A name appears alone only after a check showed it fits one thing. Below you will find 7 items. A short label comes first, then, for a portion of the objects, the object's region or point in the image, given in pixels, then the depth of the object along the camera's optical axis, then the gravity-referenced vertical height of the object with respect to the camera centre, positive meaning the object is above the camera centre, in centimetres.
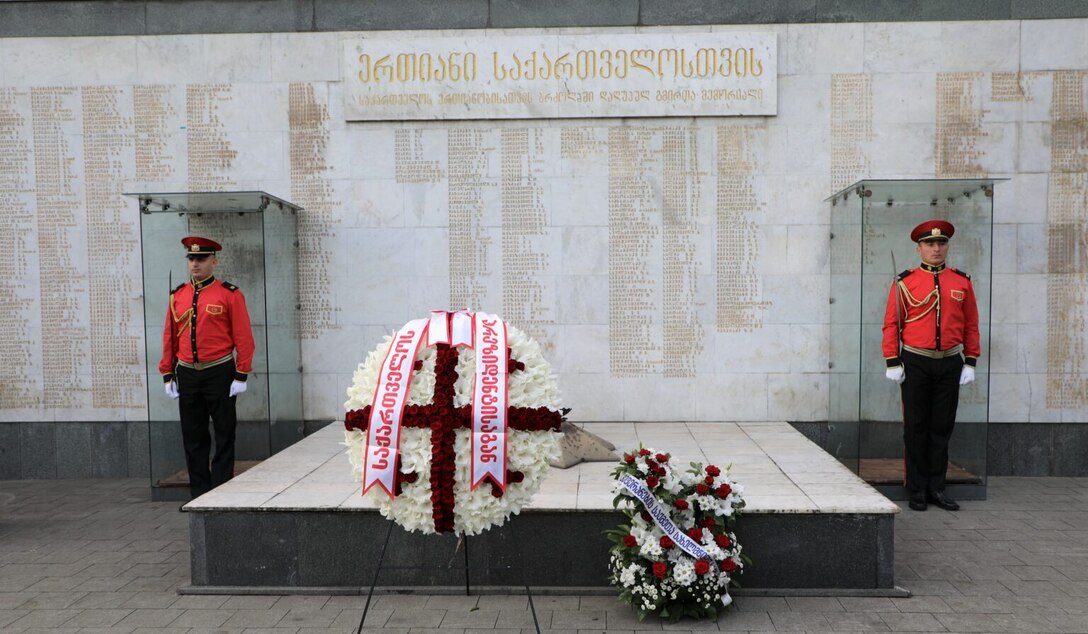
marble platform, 424 -142
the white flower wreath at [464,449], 324 -69
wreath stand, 420 -154
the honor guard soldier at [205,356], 589 -55
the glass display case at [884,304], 624 -19
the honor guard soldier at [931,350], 580 -52
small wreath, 383 -126
